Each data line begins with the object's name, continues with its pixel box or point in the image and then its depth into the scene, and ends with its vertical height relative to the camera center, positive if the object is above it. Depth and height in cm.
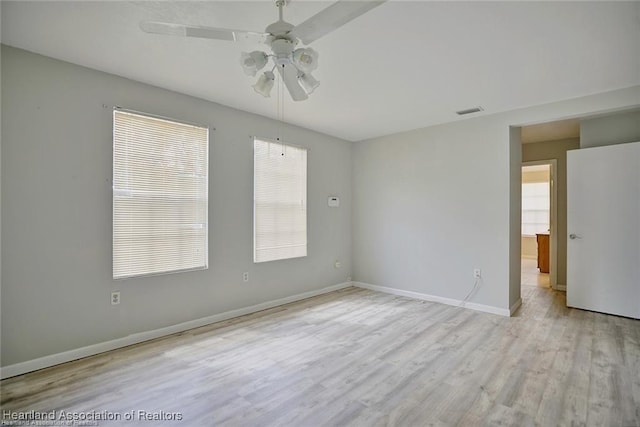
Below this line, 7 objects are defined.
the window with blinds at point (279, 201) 418 +19
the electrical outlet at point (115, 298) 292 -79
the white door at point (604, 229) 368 -16
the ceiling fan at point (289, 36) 151 +97
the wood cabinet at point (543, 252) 679 -80
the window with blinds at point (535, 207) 882 +25
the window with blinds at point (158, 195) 300 +19
